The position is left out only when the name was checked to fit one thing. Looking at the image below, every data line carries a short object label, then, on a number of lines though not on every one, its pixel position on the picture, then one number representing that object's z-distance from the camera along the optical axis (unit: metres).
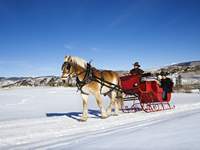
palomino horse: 6.04
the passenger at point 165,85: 8.31
